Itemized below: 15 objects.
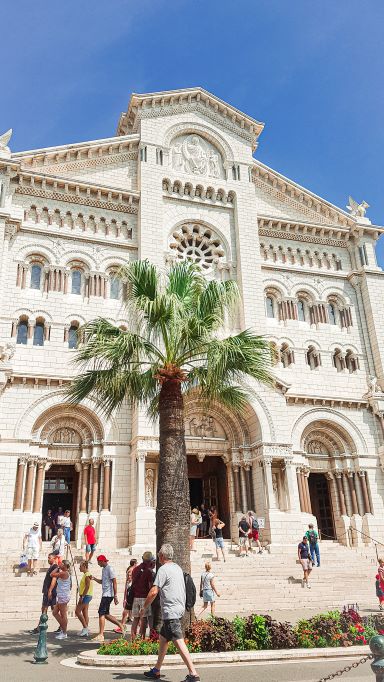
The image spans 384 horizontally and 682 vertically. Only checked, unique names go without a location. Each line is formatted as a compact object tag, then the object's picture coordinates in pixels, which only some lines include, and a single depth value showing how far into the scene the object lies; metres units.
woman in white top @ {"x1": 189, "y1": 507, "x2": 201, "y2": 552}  21.45
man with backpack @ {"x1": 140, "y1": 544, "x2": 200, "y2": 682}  7.78
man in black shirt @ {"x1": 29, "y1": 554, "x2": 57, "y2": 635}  12.19
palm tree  13.33
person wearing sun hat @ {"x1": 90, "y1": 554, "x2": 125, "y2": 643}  11.92
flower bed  10.16
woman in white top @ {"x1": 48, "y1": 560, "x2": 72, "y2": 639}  12.23
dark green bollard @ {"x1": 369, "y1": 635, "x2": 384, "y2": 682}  5.16
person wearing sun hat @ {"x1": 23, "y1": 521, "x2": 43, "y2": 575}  17.78
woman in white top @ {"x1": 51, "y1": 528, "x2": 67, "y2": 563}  18.27
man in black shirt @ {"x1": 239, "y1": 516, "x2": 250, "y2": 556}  21.44
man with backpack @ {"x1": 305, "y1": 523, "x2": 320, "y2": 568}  20.72
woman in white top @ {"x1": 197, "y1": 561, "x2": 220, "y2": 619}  14.40
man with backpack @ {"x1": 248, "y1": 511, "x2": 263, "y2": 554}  21.90
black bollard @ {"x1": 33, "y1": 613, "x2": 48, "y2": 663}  9.70
